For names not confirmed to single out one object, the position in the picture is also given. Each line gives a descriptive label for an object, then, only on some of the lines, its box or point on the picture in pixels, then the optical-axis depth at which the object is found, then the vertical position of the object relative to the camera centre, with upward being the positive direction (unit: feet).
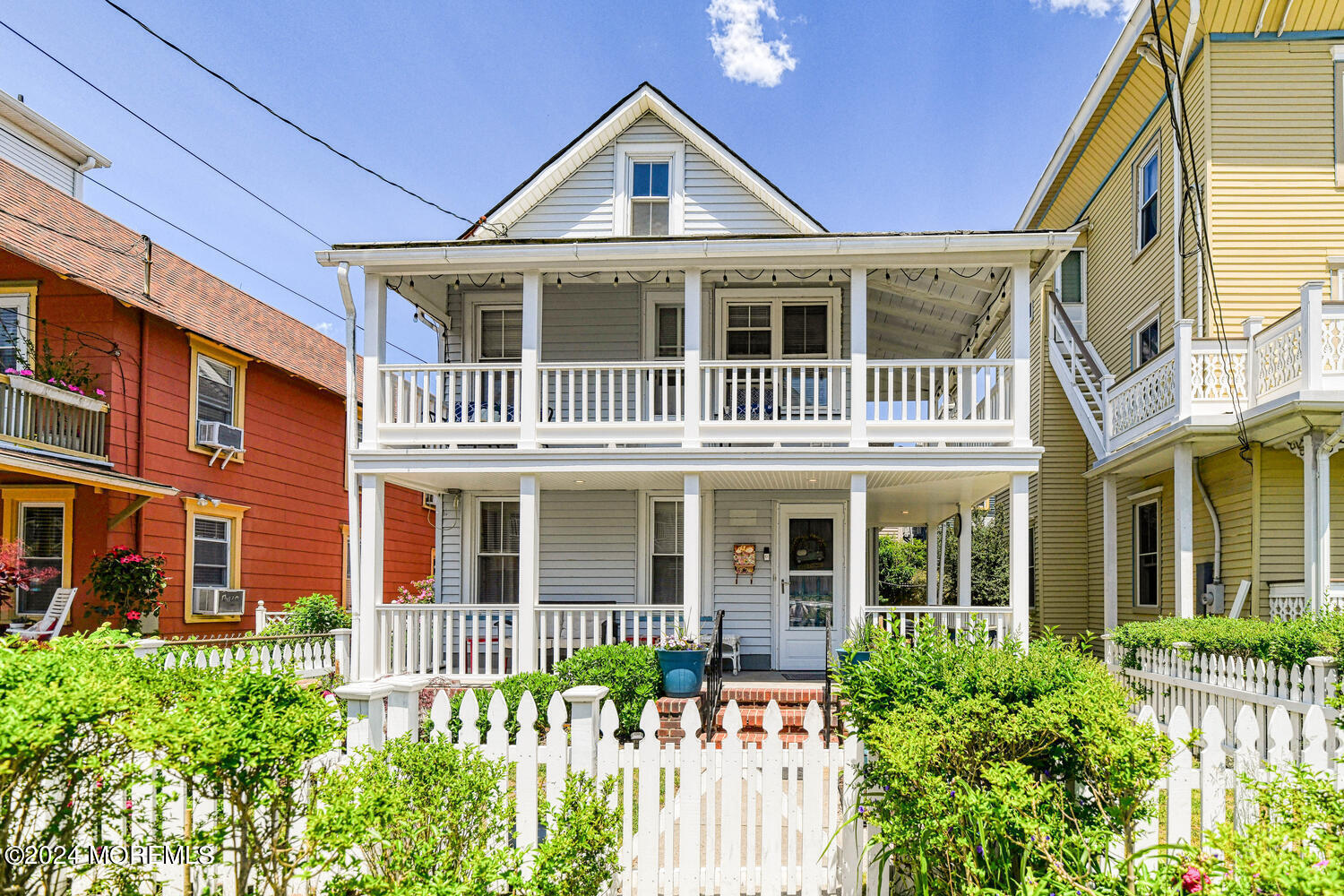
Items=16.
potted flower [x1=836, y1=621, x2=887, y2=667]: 26.94 -4.47
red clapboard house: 43.09 +4.60
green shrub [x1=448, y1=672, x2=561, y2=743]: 26.58 -5.90
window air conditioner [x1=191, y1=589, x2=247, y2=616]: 48.88 -5.66
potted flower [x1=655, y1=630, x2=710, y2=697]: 30.86 -5.75
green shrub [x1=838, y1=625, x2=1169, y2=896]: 11.34 -3.51
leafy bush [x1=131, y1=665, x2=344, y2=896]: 10.30 -2.97
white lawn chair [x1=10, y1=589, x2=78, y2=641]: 40.14 -5.43
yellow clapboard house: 34.35 +9.35
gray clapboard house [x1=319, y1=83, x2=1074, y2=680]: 34.55 +4.24
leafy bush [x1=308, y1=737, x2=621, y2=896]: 10.88 -4.38
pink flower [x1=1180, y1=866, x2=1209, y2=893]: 9.59 -4.06
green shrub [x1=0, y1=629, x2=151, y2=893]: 9.50 -2.75
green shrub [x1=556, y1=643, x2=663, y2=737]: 28.86 -5.66
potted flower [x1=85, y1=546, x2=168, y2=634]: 42.68 -4.14
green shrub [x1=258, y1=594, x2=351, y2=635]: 48.83 -6.43
